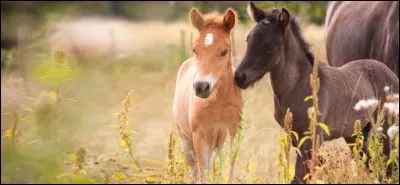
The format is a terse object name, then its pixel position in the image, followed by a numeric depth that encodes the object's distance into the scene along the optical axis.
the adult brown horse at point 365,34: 17.55
